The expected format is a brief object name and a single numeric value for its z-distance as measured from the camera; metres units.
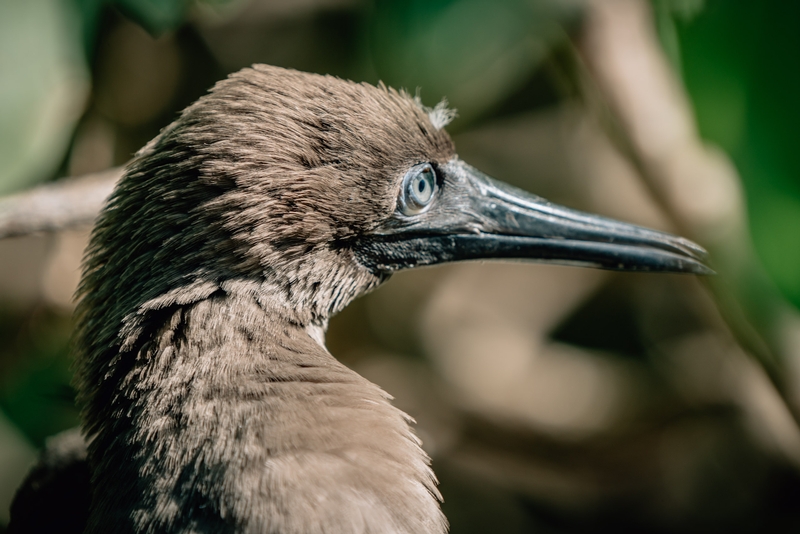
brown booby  2.55
